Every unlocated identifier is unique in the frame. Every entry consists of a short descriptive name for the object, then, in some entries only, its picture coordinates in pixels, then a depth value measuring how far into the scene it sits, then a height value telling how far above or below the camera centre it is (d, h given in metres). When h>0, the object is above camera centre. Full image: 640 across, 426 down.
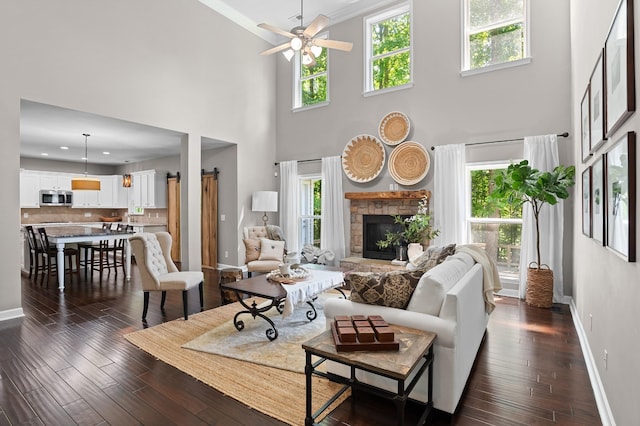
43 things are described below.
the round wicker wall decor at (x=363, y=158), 6.15 +0.98
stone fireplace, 5.75 +0.10
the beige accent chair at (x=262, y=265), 5.57 -0.87
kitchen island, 5.42 -0.44
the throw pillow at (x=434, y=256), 3.28 -0.47
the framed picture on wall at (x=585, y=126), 2.94 +0.76
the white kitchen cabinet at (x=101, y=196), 9.62 +0.49
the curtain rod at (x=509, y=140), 4.59 +1.03
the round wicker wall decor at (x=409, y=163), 5.66 +0.81
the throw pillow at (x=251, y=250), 5.99 -0.67
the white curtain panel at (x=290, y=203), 7.21 +0.19
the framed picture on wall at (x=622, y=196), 1.57 +0.07
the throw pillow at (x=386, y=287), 2.40 -0.55
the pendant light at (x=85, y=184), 6.55 +0.56
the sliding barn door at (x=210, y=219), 7.35 -0.15
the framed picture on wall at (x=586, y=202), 2.84 +0.07
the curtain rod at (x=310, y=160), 6.92 +1.06
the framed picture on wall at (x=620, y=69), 1.62 +0.74
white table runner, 3.39 -0.81
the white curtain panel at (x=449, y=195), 5.31 +0.25
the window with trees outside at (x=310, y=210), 7.19 +0.03
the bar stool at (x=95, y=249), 6.51 -0.73
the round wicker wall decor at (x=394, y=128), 5.88 +1.46
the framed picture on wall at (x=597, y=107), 2.28 +0.75
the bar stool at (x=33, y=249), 6.00 -0.63
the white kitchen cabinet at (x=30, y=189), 8.59 +0.63
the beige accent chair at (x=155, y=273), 3.94 -0.74
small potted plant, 5.45 -0.34
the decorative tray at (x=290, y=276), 3.77 -0.73
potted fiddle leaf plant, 4.23 +0.23
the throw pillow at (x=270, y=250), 5.89 -0.66
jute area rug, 2.28 -1.28
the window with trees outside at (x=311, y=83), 7.08 +2.73
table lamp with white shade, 6.72 +0.21
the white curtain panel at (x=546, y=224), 4.64 -0.19
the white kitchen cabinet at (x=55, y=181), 9.00 +0.88
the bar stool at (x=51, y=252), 5.70 -0.68
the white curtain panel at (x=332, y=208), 6.53 +0.06
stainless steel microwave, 8.85 +0.42
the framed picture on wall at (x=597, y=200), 2.25 +0.06
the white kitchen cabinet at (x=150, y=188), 8.57 +0.62
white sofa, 2.10 -0.72
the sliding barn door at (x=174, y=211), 8.49 +0.02
